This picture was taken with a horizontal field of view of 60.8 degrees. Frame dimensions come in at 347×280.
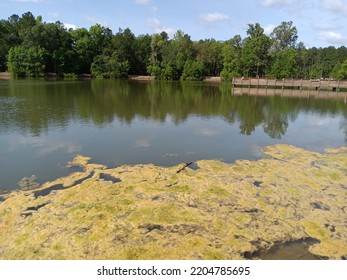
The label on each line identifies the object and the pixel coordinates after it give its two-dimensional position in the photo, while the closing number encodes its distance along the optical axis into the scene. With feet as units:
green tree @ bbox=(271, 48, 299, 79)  186.39
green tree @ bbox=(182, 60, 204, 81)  229.45
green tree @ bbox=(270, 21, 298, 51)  233.76
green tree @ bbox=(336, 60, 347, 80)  183.52
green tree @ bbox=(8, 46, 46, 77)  187.52
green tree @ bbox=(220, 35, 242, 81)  212.76
